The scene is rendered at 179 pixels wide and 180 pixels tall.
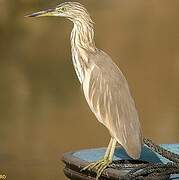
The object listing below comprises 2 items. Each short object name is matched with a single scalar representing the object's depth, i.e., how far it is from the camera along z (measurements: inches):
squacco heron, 358.4
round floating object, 356.0
